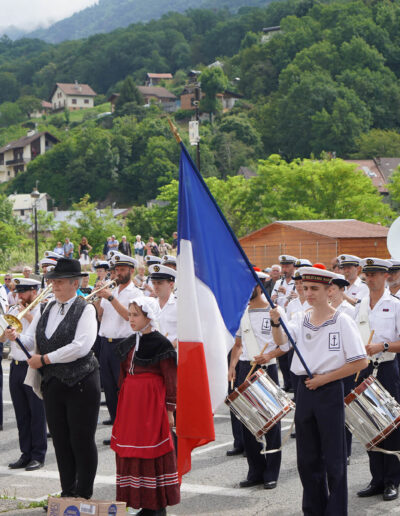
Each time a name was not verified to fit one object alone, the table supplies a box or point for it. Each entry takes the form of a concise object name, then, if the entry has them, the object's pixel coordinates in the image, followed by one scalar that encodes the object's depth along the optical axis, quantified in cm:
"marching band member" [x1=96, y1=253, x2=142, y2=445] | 1005
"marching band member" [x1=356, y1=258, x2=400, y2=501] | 715
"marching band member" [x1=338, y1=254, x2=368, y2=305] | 1031
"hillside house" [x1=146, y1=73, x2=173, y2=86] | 19839
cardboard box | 538
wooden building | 3525
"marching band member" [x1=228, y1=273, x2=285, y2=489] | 752
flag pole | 571
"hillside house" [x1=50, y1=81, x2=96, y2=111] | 19944
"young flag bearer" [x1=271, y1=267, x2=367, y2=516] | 594
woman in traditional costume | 622
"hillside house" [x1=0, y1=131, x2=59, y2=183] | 15112
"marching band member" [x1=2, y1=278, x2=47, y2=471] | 861
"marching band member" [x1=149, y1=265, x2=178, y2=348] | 908
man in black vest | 659
